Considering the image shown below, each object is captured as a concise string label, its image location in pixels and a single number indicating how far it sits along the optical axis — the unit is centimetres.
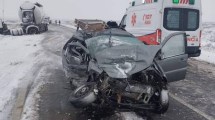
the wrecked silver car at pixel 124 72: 353
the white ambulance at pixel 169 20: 702
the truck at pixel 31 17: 2049
